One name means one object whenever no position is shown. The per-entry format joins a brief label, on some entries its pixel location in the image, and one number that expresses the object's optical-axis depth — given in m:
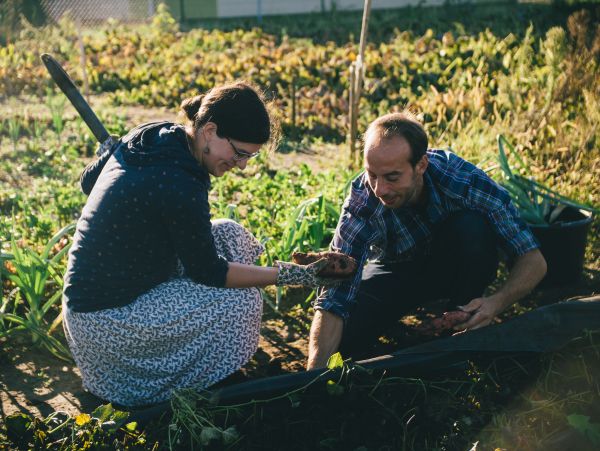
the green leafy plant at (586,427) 2.03
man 2.55
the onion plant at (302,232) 3.30
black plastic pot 3.37
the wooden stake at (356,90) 4.05
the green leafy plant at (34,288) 2.87
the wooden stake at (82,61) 6.73
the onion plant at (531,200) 3.45
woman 2.29
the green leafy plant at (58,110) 5.70
